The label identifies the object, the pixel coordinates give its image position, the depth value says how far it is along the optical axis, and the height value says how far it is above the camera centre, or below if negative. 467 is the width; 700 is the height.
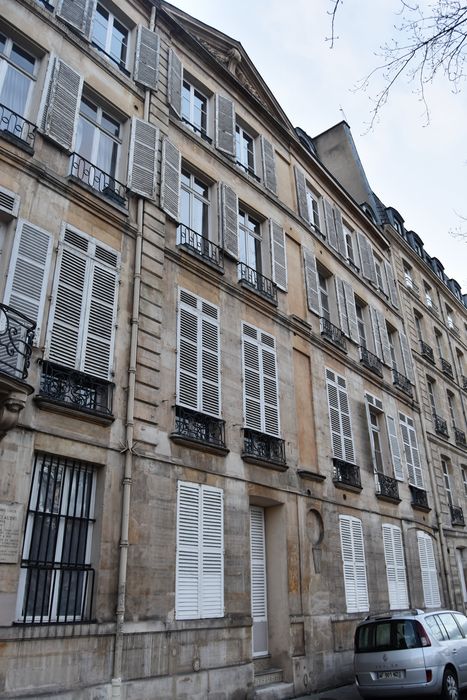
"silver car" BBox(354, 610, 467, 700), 8.25 -0.68
